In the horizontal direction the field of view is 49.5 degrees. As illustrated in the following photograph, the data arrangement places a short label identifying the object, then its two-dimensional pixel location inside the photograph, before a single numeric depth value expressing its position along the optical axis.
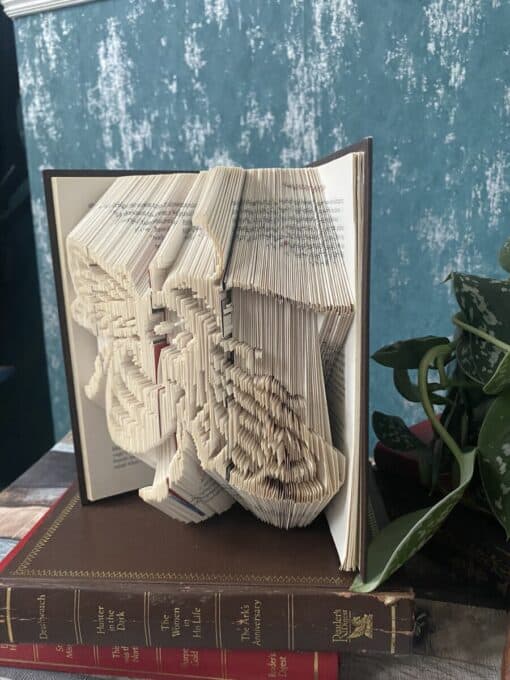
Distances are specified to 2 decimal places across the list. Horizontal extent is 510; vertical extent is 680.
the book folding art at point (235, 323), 0.38
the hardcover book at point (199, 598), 0.39
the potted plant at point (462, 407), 0.37
